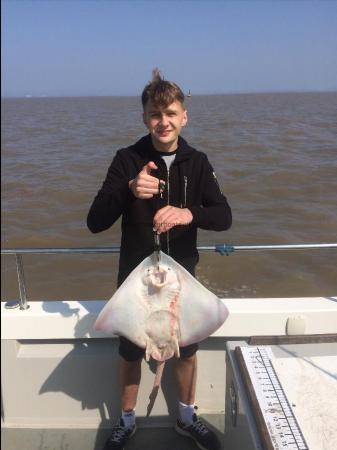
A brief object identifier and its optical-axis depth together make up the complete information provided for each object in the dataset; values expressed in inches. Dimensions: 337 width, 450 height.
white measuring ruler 54.6
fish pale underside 66.0
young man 76.6
